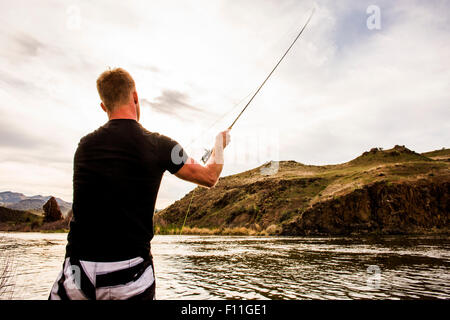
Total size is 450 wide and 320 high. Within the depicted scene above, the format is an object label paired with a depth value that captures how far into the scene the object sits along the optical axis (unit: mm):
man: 2207
